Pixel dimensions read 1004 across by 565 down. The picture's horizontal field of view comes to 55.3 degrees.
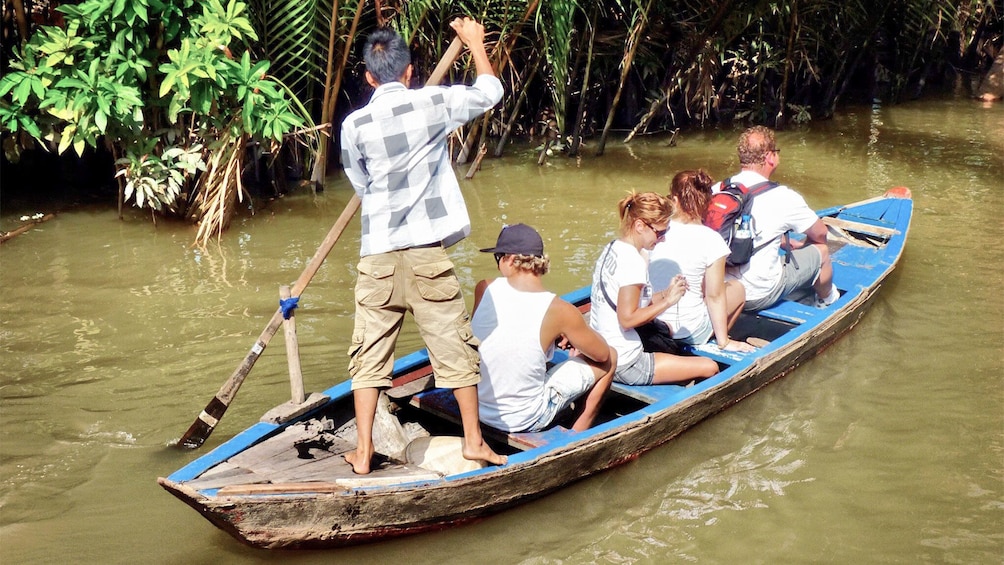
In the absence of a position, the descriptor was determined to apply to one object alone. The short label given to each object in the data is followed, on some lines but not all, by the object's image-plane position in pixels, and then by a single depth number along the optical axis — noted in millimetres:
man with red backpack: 5516
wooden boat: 3734
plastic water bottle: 5555
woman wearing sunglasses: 4479
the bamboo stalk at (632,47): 9238
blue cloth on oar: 4330
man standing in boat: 3723
